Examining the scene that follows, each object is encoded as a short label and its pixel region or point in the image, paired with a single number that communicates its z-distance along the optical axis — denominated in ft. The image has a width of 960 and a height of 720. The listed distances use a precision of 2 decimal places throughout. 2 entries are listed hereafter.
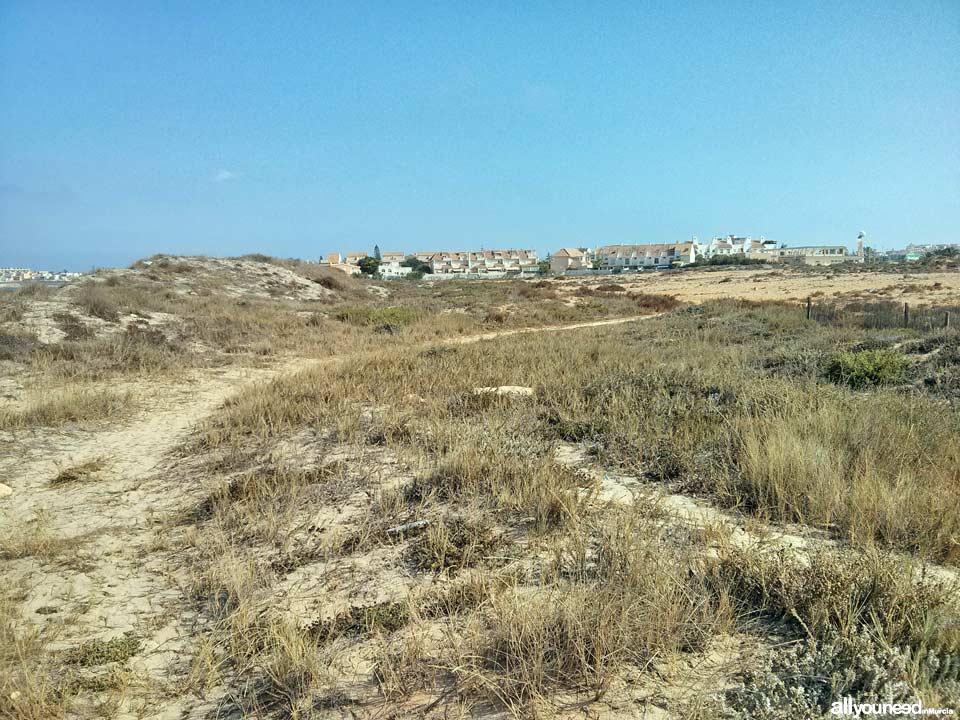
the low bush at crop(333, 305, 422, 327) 71.20
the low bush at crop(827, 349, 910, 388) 27.30
